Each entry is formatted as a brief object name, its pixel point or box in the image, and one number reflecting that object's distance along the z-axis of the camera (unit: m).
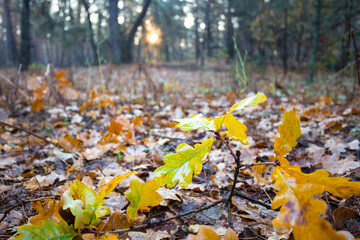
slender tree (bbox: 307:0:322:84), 6.85
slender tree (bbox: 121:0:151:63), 13.86
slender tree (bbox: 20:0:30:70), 9.60
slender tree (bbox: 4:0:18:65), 14.30
